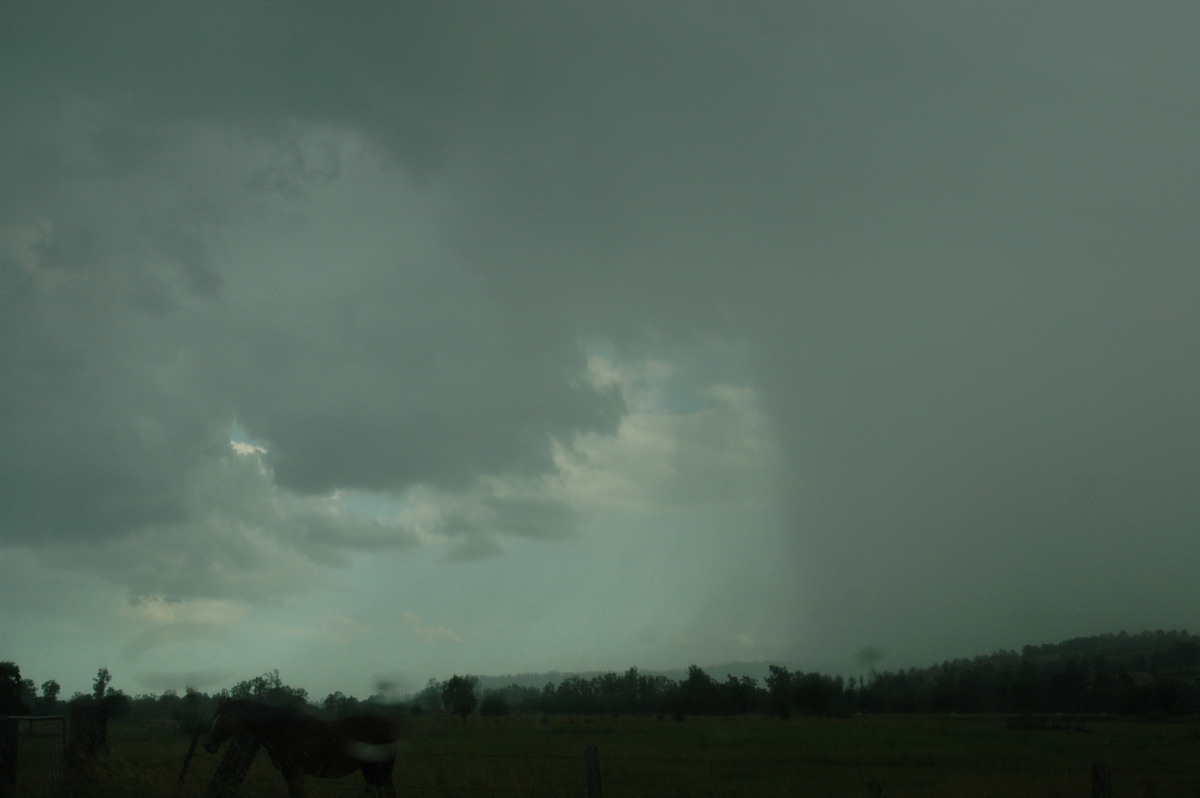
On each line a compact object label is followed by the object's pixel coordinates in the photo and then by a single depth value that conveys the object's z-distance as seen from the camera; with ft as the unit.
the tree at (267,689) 108.73
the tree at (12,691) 170.38
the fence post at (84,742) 44.93
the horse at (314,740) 47.42
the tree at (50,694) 193.98
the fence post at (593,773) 35.24
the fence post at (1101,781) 35.76
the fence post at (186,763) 42.91
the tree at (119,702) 125.87
